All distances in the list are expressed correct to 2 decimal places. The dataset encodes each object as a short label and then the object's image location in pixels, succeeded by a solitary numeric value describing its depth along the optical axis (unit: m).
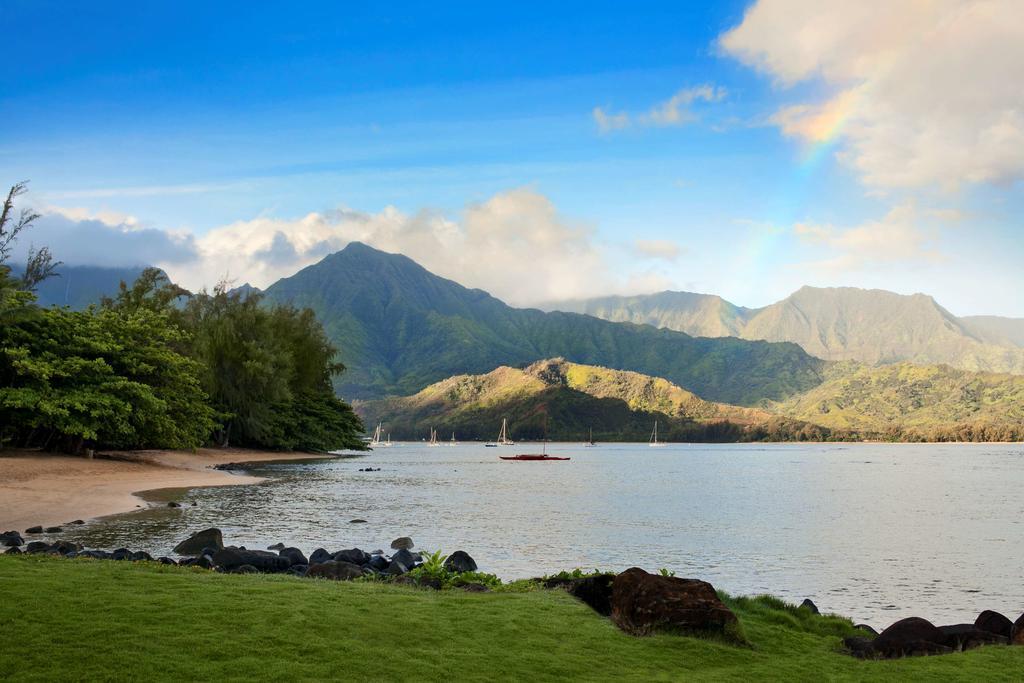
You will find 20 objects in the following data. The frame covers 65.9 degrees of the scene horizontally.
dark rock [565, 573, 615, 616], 14.57
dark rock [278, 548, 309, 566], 22.07
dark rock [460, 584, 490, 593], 16.54
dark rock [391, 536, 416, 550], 30.65
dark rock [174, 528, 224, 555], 24.66
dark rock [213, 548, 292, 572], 20.73
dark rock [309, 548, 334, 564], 23.22
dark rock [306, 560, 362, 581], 18.75
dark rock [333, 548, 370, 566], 23.64
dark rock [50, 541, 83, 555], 21.33
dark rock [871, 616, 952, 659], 13.00
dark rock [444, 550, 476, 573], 23.27
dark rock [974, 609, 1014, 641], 15.55
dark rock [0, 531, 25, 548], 23.15
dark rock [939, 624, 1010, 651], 13.76
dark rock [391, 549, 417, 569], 23.52
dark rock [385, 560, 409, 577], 20.65
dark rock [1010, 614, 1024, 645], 13.62
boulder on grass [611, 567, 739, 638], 12.66
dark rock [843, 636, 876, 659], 13.03
